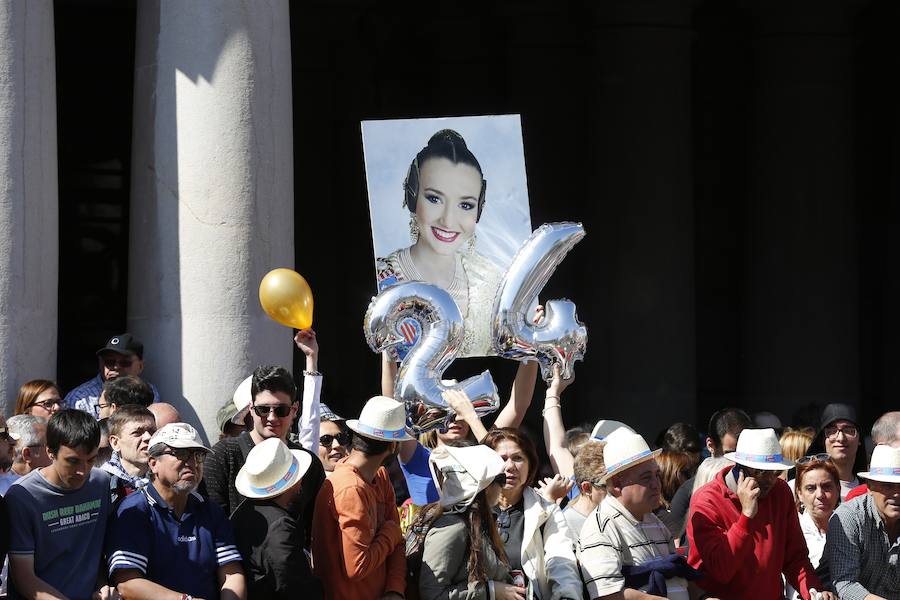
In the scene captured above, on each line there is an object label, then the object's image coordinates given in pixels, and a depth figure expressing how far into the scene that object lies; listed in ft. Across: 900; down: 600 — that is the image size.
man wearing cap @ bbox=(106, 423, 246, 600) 49.39
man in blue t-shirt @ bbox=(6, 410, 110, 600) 48.55
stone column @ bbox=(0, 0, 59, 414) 75.46
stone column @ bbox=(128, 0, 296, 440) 79.71
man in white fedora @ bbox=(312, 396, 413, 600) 51.57
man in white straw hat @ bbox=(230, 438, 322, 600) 50.29
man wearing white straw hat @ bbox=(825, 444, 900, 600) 60.08
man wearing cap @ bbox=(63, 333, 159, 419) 75.00
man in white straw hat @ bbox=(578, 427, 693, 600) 52.60
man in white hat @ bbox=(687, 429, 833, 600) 56.65
